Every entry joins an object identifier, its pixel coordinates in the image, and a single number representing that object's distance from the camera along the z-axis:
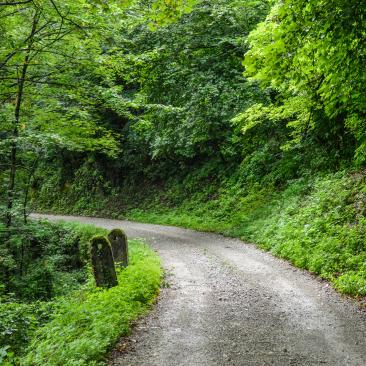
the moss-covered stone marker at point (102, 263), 8.30
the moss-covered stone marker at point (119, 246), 10.20
